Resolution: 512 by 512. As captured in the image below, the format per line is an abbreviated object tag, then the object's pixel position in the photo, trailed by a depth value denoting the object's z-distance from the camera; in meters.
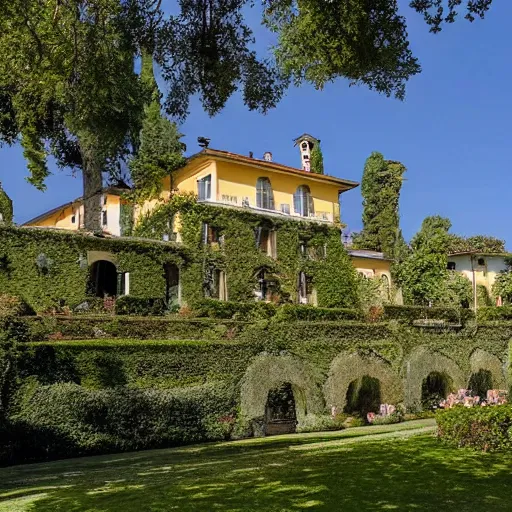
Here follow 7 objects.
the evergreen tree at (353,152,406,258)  58.50
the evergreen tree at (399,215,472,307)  50.06
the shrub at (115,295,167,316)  34.12
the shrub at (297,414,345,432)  24.05
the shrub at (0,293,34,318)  25.80
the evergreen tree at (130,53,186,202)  41.97
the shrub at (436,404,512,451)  14.88
